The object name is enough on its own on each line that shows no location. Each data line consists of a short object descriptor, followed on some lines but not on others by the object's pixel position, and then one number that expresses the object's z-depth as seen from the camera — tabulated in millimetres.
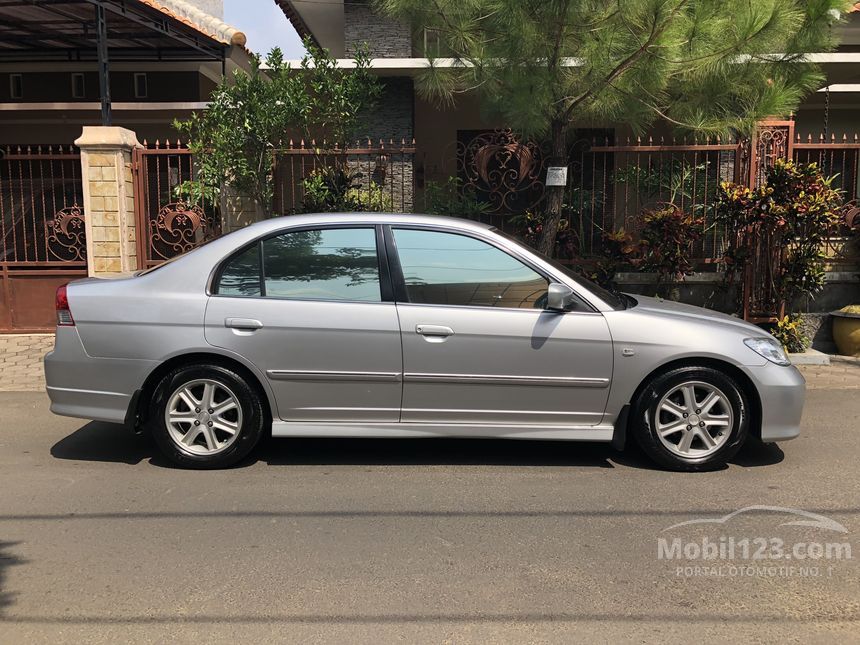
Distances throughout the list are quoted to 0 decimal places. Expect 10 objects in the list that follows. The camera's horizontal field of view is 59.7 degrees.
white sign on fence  8203
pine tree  6652
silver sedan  4816
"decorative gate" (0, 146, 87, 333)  9953
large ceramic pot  8742
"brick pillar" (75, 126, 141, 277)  9547
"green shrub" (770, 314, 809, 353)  8758
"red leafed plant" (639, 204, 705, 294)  8742
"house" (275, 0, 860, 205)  11508
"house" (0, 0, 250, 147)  12969
